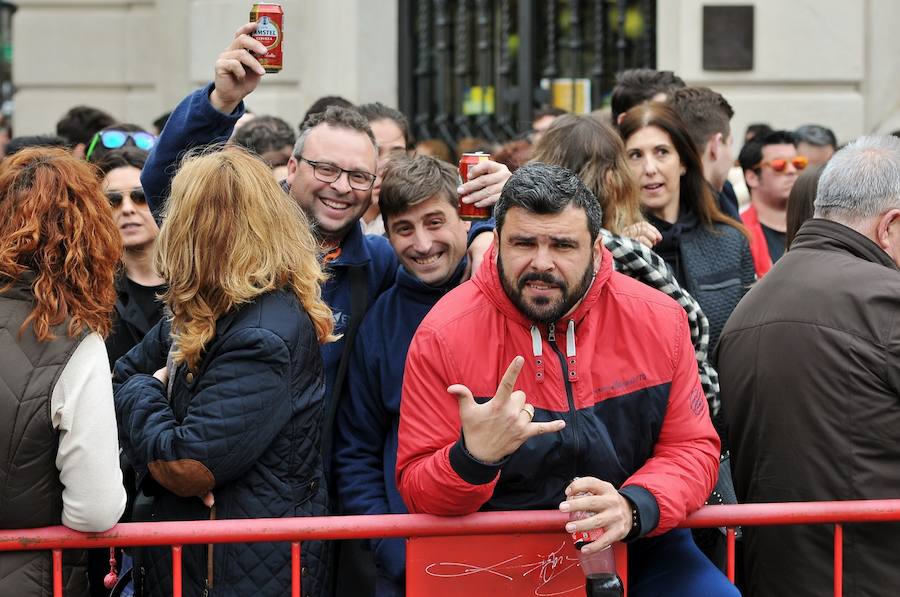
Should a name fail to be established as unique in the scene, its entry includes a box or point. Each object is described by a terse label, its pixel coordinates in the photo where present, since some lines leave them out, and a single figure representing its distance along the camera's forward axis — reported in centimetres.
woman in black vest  335
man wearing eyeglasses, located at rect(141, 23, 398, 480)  437
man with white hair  379
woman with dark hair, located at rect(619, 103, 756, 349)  502
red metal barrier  341
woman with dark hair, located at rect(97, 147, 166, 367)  495
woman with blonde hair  361
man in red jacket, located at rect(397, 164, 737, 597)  361
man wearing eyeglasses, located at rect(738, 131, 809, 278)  710
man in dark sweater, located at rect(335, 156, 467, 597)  418
